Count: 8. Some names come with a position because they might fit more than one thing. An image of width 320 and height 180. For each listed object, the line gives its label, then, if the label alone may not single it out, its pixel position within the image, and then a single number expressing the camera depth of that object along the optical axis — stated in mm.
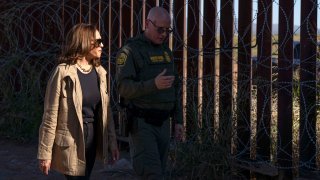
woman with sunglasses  4176
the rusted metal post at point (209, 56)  6109
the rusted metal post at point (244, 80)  5824
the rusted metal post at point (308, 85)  5363
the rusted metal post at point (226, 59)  6000
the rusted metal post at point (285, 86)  5480
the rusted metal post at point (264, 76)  5637
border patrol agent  4375
